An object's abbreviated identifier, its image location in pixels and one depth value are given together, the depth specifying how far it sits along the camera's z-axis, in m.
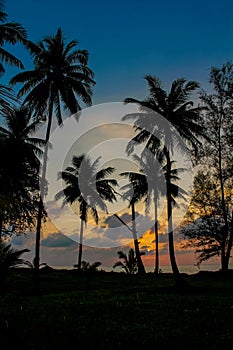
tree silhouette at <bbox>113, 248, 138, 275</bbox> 31.23
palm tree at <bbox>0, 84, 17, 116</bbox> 13.39
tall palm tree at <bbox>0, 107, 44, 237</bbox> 33.38
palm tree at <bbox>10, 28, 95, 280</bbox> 28.86
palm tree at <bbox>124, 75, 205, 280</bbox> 26.80
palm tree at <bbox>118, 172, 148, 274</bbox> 46.41
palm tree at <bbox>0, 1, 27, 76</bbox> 18.77
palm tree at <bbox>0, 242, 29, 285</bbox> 15.95
